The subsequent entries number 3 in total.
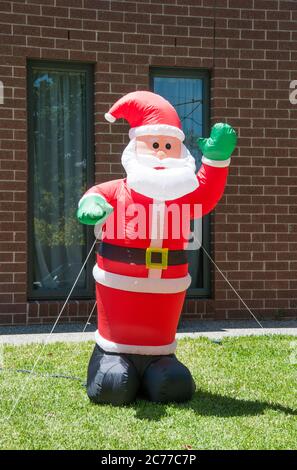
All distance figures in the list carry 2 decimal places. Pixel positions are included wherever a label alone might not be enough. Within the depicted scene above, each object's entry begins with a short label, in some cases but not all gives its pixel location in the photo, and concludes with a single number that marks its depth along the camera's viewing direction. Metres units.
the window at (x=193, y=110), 8.56
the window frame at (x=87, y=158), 8.19
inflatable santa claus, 4.69
